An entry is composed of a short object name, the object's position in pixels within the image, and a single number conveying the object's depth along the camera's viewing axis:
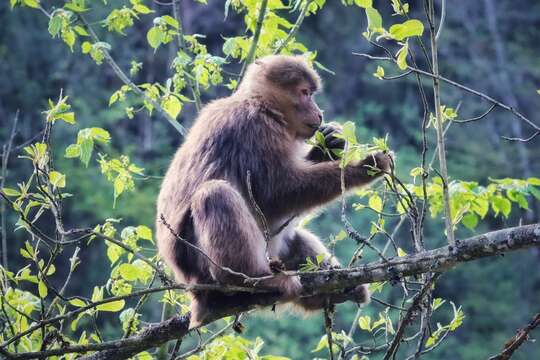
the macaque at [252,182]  8.75
